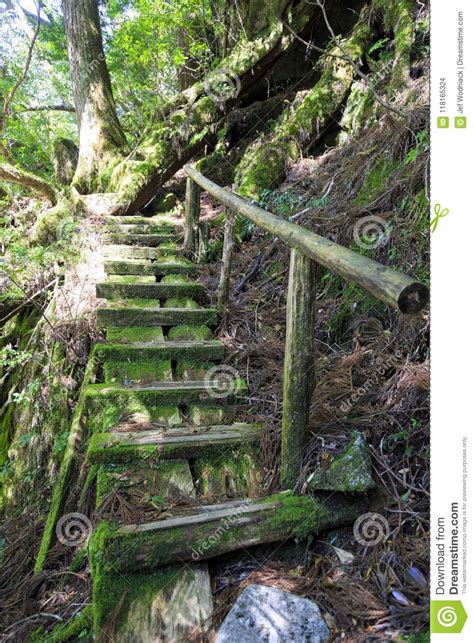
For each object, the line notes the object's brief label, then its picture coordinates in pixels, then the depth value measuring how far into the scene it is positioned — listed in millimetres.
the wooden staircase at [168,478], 1444
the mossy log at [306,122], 4973
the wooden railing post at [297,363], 1775
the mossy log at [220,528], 1483
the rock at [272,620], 1271
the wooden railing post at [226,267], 3248
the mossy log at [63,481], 2035
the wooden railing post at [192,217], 4387
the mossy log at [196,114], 5848
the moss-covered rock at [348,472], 1640
